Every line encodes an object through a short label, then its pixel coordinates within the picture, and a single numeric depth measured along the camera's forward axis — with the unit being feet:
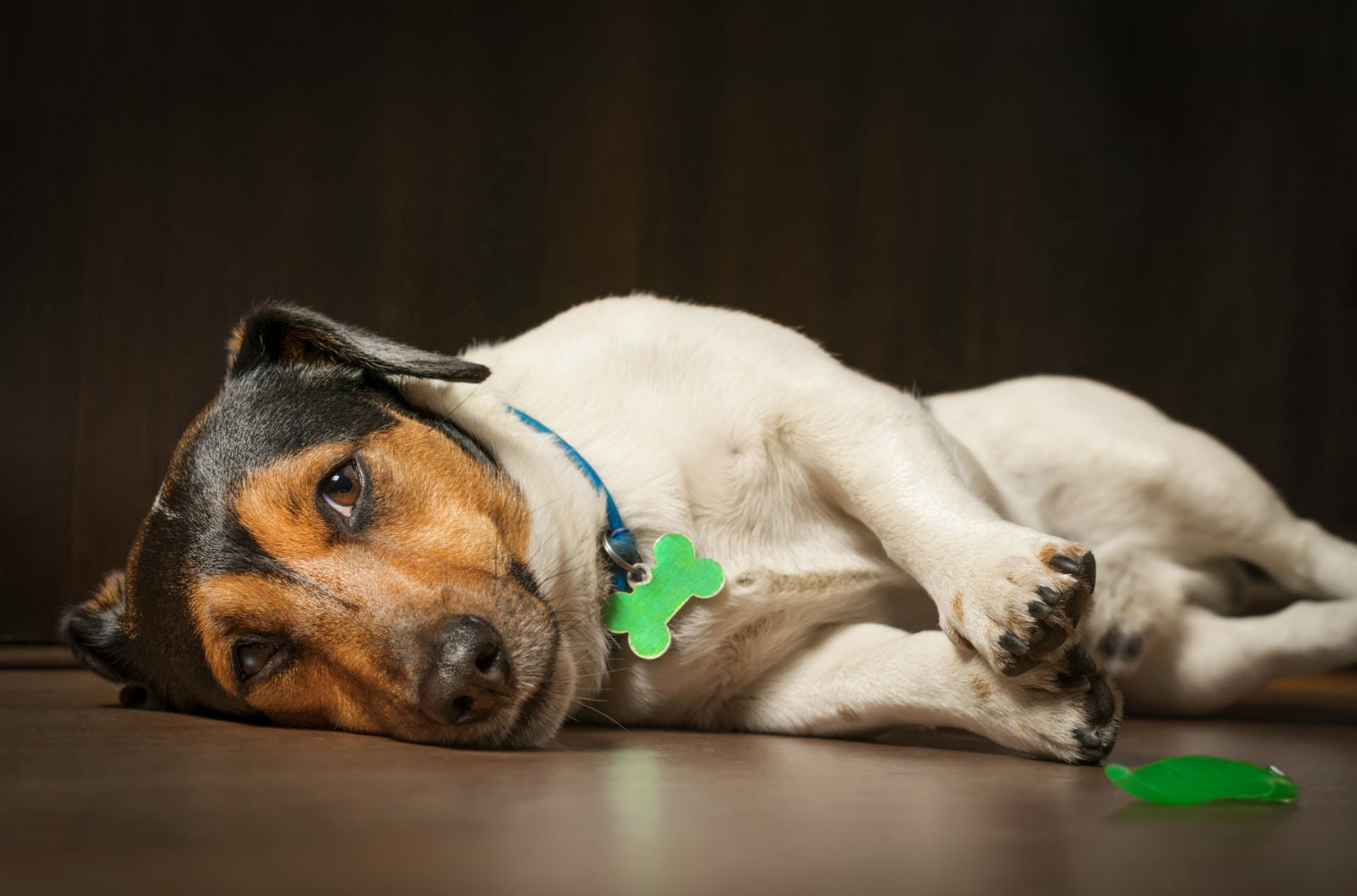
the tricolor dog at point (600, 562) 1.88
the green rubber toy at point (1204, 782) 1.69
